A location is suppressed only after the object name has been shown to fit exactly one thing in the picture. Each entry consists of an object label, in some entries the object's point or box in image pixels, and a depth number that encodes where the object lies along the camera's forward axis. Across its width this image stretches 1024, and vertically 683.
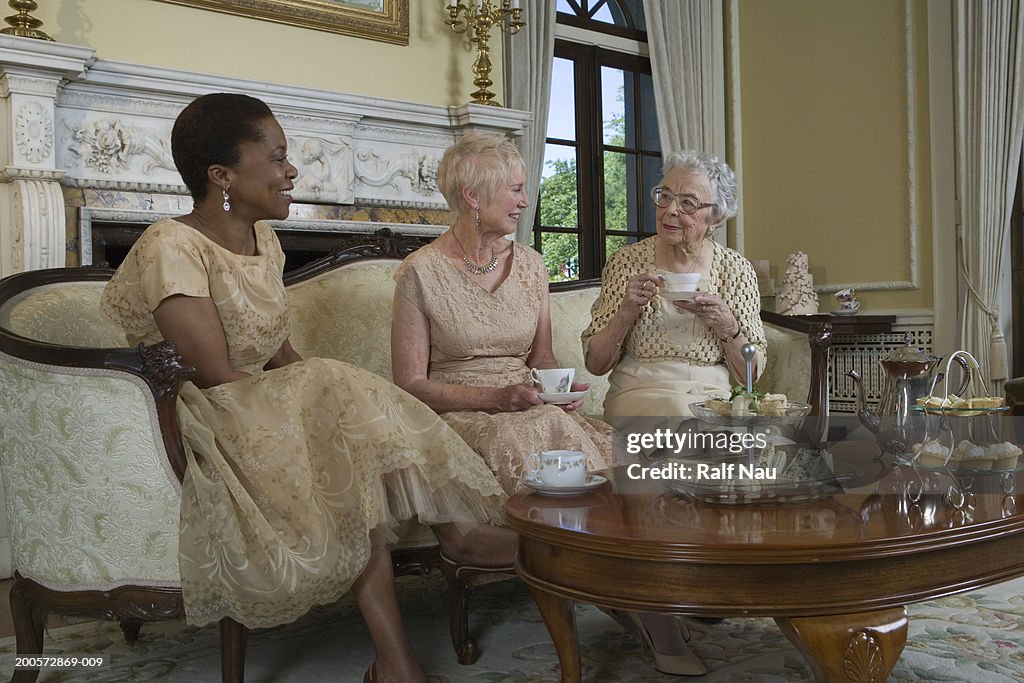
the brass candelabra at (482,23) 4.80
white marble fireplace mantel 3.52
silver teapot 1.99
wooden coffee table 1.46
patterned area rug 2.23
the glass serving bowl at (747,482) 1.77
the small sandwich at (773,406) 1.90
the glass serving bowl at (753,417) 1.89
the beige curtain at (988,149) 5.13
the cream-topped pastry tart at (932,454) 1.96
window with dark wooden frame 5.83
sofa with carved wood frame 1.98
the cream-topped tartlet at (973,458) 1.99
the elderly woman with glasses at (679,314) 2.83
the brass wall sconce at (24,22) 3.50
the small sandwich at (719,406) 1.94
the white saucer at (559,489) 1.85
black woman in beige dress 1.92
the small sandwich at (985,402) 2.03
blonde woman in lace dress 2.51
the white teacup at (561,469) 1.86
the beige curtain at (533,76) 5.18
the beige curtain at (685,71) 5.98
